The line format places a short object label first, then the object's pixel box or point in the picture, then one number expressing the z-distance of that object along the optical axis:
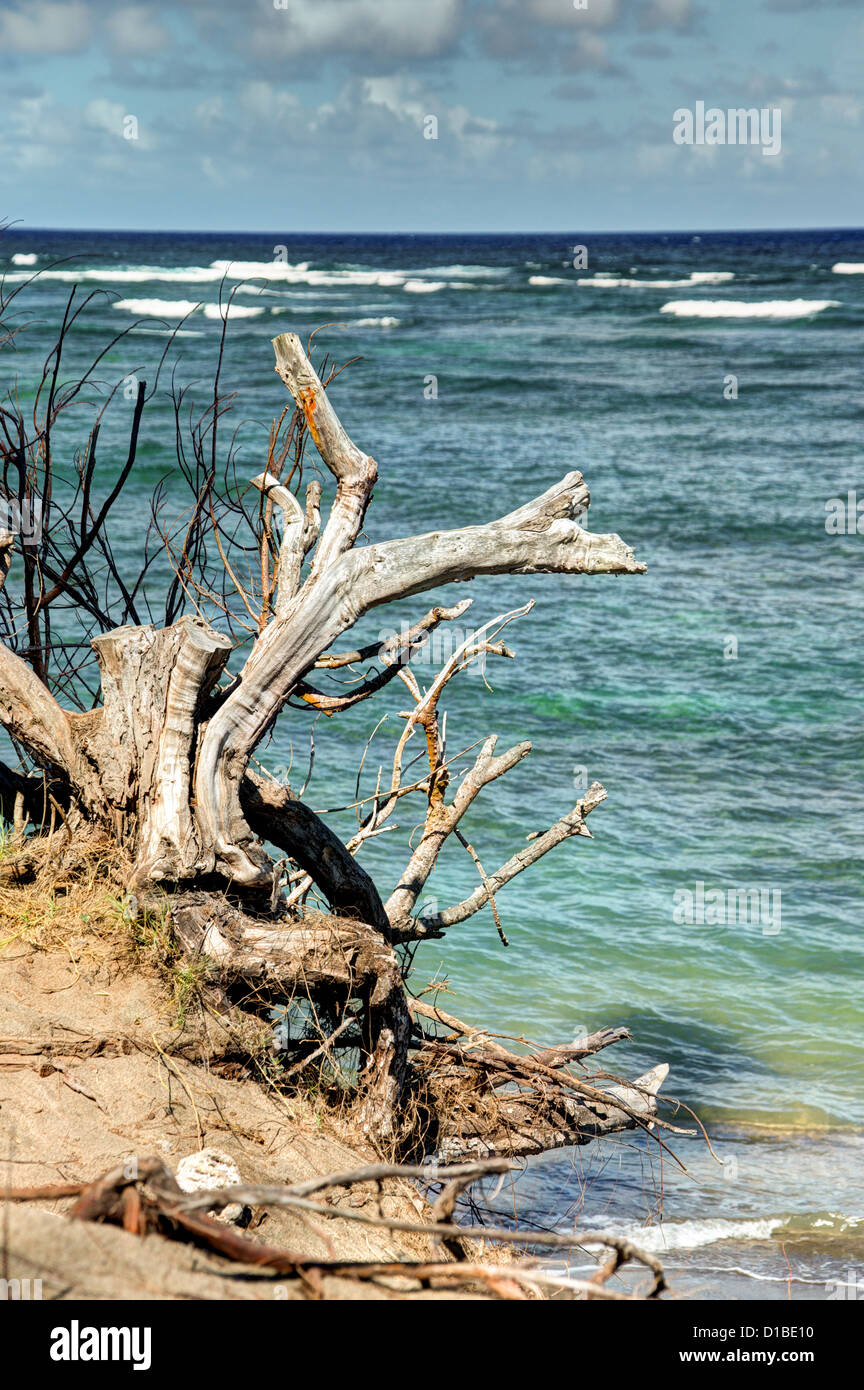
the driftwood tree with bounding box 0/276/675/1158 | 7.48
